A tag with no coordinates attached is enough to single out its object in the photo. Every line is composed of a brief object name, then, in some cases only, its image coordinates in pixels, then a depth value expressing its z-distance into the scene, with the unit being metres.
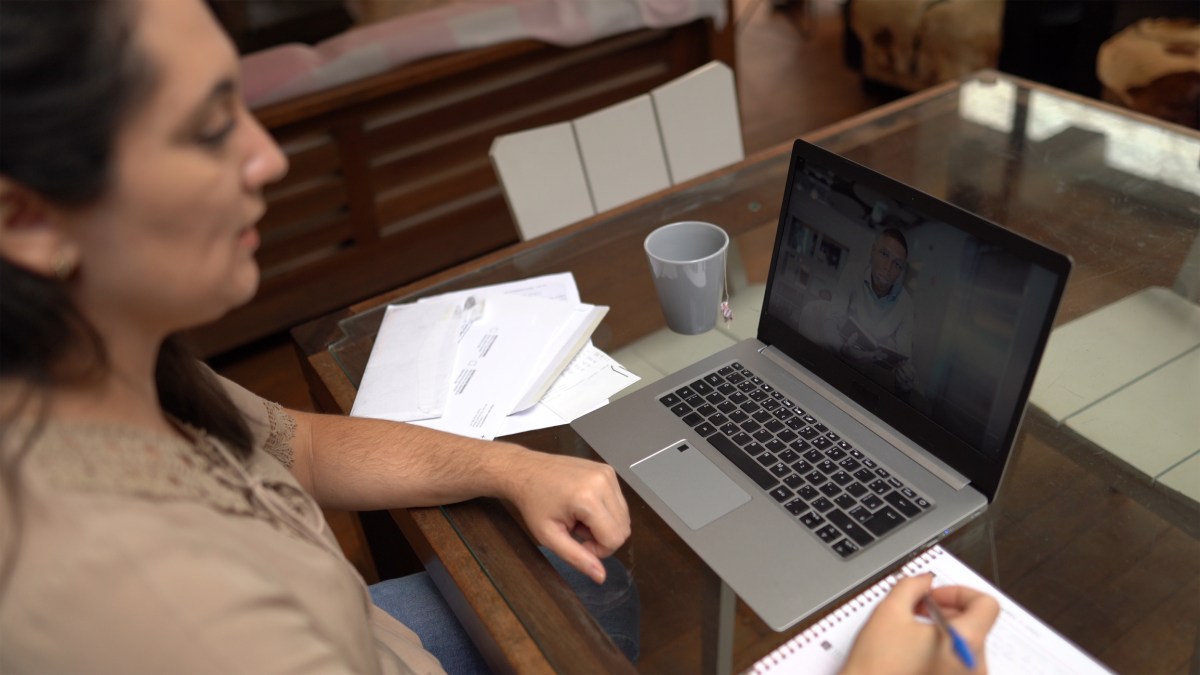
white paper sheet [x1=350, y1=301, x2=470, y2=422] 1.09
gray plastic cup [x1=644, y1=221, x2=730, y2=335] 1.14
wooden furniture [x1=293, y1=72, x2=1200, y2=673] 0.77
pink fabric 2.30
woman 0.52
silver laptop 0.78
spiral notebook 0.71
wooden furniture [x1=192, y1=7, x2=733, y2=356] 2.35
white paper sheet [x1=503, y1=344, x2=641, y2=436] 1.04
